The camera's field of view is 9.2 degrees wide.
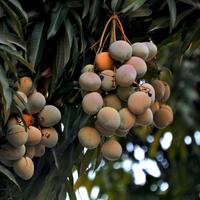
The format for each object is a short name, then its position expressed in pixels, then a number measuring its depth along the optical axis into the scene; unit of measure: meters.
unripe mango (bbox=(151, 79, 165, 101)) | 4.38
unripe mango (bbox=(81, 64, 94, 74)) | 4.22
